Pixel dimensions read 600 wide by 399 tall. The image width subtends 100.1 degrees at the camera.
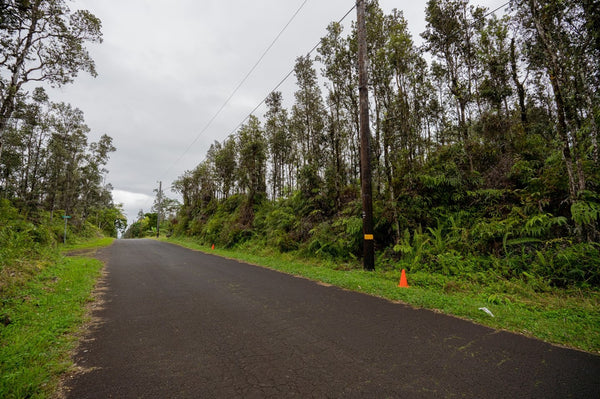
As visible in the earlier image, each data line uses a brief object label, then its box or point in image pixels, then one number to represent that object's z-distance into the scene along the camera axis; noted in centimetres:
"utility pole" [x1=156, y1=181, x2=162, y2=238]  4460
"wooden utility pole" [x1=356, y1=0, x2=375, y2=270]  788
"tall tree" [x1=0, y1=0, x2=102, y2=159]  884
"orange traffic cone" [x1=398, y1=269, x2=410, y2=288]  622
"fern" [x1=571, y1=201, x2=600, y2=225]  540
